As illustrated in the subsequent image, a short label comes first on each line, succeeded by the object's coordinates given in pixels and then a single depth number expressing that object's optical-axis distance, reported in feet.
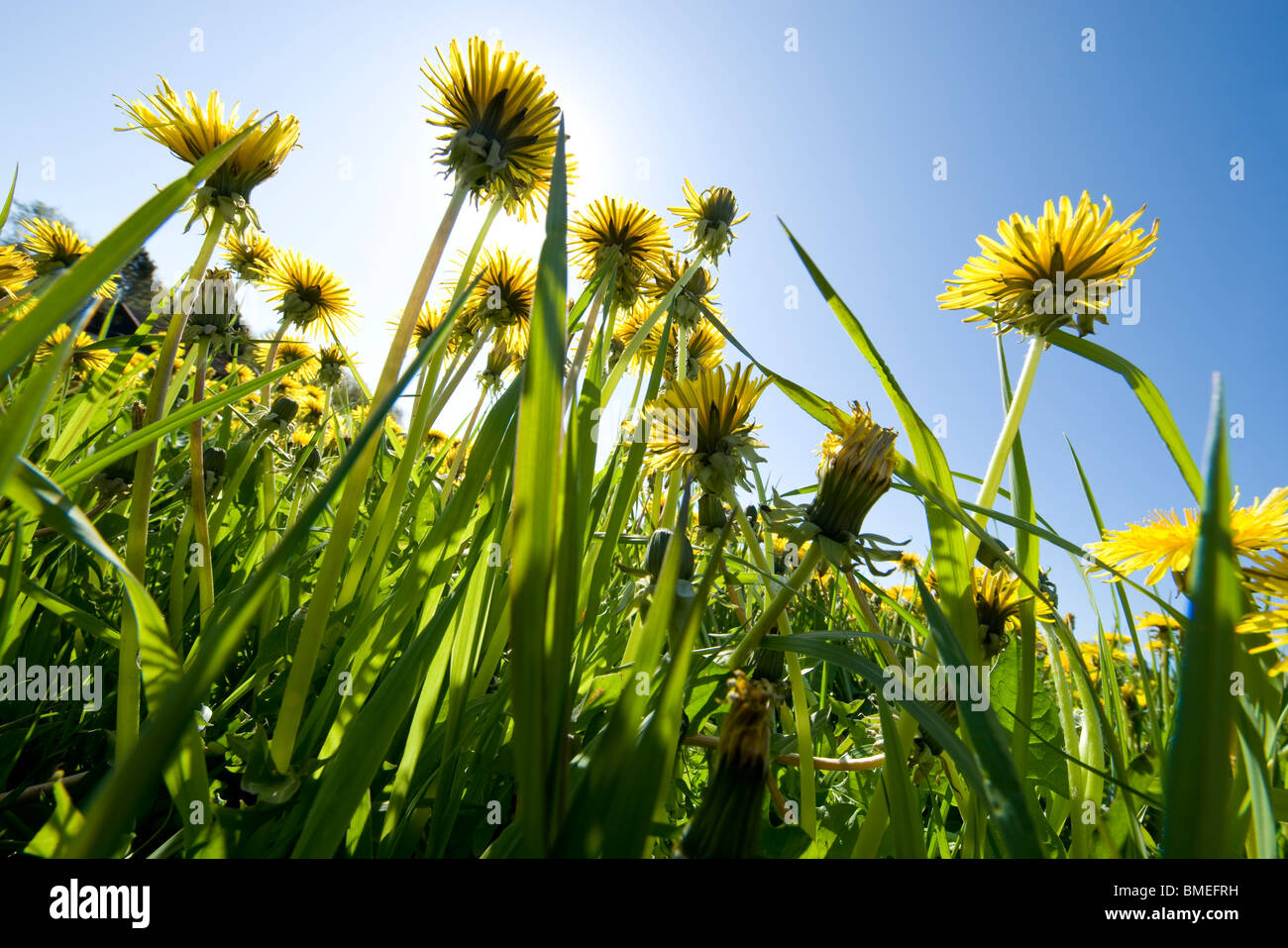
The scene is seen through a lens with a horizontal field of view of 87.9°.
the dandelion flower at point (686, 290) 0.87
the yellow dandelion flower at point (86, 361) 1.38
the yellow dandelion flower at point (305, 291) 1.14
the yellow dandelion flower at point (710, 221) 1.06
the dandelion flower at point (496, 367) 1.23
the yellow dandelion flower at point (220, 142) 0.57
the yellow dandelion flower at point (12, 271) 0.59
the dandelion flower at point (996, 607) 0.66
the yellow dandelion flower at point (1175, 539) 0.46
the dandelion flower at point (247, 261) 1.06
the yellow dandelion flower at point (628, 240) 0.94
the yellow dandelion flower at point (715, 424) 0.53
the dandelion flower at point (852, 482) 0.39
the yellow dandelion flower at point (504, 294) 0.91
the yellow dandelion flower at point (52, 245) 1.11
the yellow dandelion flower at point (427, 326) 1.14
